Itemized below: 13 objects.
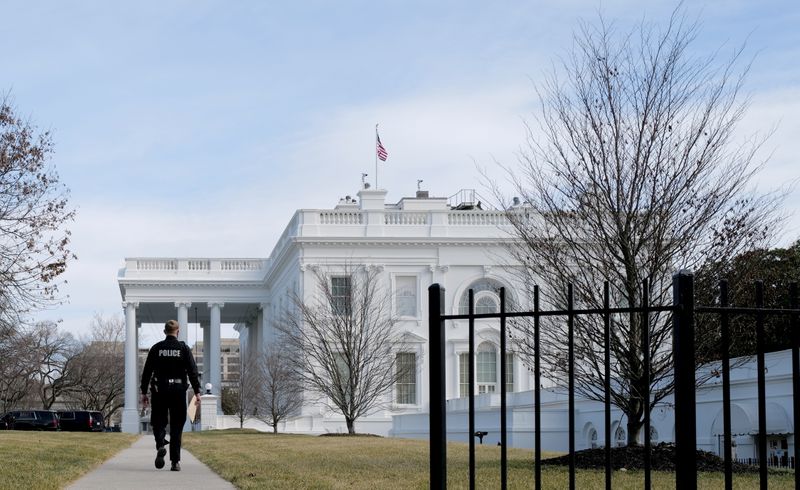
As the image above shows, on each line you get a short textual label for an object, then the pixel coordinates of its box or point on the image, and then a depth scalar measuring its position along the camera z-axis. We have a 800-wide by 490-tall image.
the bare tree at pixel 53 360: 92.00
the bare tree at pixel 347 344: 48.66
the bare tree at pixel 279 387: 58.56
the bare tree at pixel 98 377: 102.12
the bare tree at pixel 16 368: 56.03
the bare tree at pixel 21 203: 33.00
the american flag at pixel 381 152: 65.84
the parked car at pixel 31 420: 60.24
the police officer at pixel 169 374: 16.39
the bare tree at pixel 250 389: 66.00
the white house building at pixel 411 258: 68.75
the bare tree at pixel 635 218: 19.64
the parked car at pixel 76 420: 63.56
